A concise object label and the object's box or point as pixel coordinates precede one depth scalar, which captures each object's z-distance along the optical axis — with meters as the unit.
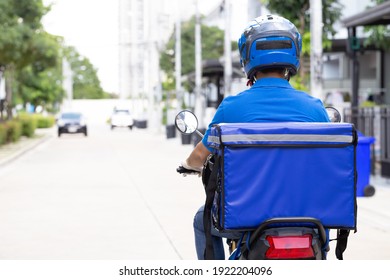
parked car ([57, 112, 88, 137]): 49.69
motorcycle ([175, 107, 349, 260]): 3.48
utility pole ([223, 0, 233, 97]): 28.61
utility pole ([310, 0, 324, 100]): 16.66
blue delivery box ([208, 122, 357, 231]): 3.54
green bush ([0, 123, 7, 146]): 31.94
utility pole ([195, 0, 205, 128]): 35.72
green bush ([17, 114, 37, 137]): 44.28
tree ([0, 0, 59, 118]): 30.08
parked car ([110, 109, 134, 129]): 66.12
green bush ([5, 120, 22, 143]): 35.44
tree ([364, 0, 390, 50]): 24.88
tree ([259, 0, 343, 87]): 23.91
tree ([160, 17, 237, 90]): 67.12
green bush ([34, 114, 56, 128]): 67.38
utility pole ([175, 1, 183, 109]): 43.47
